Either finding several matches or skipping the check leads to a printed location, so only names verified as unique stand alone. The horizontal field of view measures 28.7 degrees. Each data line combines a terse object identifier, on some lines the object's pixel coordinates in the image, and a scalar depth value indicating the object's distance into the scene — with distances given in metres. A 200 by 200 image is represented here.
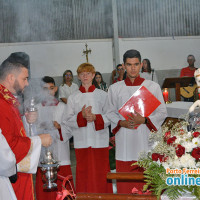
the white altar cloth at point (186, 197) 2.21
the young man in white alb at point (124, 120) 4.16
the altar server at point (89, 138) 4.51
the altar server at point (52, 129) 4.46
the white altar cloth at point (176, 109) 4.78
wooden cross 11.32
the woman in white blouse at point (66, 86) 8.45
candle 5.73
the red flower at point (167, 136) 2.36
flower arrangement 2.16
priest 2.65
